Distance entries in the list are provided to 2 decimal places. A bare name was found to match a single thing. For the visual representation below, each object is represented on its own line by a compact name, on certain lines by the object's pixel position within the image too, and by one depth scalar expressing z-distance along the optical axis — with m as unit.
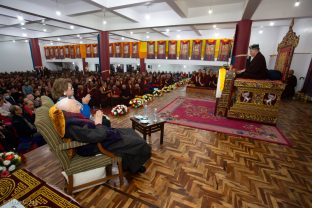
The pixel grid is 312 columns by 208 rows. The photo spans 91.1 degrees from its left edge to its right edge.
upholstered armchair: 1.75
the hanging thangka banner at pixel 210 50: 12.28
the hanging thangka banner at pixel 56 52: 20.02
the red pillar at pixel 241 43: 6.19
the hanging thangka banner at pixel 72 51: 18.77
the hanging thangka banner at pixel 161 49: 14.11
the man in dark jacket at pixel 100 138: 1.82
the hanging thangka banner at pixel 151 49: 14.52
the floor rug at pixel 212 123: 3.96
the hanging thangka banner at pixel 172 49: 13.68
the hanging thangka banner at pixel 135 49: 15.07
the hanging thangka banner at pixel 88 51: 17.47
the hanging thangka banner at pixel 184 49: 13.18
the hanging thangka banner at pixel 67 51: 19.31
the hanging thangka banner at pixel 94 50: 17.12
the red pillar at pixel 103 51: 9.32
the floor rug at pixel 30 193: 1.81
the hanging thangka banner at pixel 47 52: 20.85
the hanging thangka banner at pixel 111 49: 16.37
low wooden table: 3.14
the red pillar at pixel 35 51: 12.91
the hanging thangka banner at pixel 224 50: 11.72
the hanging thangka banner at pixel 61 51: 19.62
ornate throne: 4.42
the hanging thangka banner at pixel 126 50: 15.57
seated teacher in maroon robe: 4.56
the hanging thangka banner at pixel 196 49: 12.74
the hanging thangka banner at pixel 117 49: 16.05
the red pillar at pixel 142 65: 15.09
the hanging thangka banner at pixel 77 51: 18.34
